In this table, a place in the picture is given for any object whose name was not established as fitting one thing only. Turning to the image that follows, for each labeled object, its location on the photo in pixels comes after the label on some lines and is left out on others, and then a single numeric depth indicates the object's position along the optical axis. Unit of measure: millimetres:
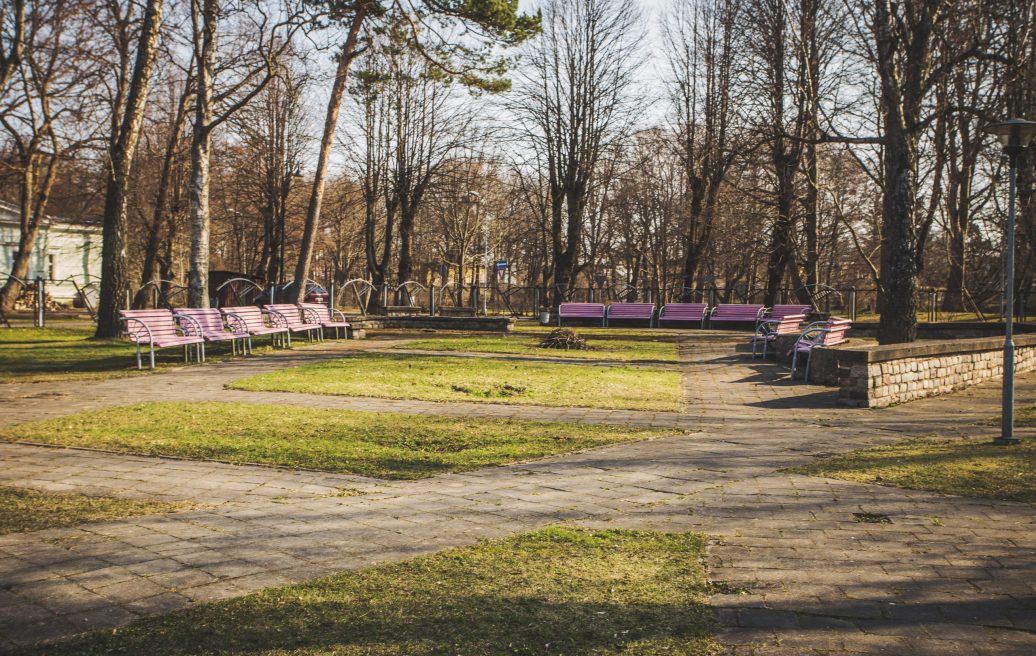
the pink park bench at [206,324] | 14211
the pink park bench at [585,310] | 30547
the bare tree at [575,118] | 33875
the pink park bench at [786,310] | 25062
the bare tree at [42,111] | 20359
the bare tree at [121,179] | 16734
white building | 42438
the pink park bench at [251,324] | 15883
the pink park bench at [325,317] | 19375
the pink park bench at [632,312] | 30078
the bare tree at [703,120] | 29023
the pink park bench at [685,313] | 29141
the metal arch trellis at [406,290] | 29327
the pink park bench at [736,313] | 28266
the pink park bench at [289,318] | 17312
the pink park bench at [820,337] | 13281
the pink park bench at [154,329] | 12883
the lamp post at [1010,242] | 7727
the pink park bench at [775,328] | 16484
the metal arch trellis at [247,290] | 28770
